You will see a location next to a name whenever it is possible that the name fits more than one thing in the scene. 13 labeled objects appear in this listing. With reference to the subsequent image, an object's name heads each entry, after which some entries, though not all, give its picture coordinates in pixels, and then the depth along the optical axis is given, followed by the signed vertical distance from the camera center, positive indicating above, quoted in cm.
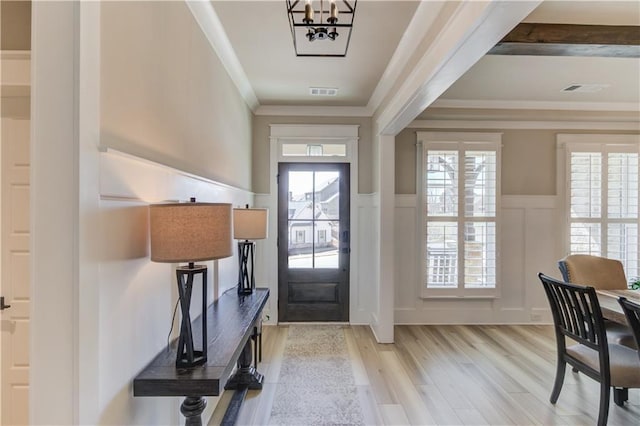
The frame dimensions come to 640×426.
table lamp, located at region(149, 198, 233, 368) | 133 -10
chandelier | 173 +135
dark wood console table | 136 -70
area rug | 247 -151
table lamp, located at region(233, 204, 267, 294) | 289 -17
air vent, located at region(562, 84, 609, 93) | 373 +140
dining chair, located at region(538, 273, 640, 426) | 222 -100
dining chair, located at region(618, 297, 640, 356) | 190 -60
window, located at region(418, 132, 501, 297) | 442 -7
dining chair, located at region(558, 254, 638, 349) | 302 -55
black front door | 455 -49
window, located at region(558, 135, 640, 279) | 448 +23
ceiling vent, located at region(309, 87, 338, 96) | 380 +138
